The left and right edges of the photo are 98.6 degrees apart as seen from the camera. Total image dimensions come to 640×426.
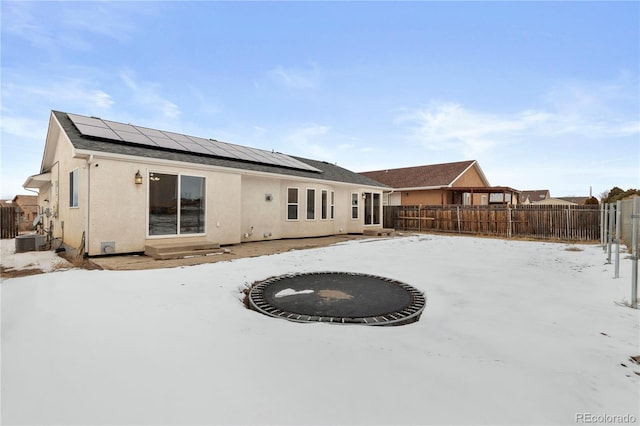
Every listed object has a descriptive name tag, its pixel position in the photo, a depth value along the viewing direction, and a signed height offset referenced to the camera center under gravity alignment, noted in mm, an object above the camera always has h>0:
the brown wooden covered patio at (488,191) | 18000 +1505
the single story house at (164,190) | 6648 +706
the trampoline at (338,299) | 3238 -1217
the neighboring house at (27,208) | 16906 +330
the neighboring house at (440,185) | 20219 +2170
